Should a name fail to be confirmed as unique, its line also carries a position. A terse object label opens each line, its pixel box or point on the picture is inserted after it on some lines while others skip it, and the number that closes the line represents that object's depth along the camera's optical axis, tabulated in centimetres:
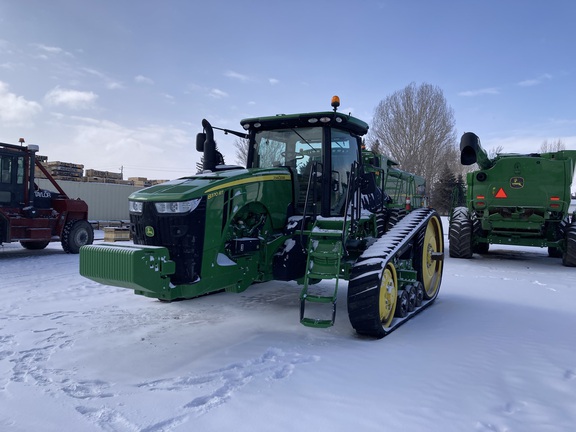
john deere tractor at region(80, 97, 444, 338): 454
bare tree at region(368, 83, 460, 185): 3834
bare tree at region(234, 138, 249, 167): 3184
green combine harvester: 1048
